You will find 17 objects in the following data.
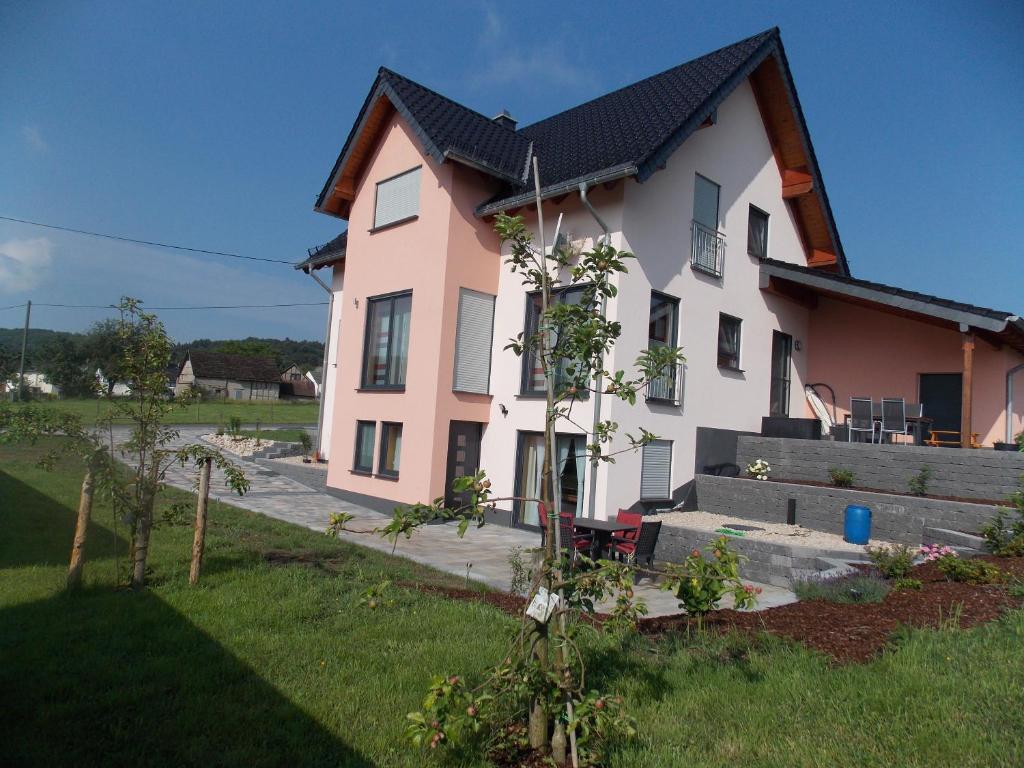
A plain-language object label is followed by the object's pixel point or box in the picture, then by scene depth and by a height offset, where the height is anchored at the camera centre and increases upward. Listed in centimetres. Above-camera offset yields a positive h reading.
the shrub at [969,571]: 630 -114
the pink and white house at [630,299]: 1209 +268
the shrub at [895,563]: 704 -125
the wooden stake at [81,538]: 604 -134
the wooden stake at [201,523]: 654 -125
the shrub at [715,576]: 314 -68
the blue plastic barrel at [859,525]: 969 -118
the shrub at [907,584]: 648 -133
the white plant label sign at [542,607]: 313 -87
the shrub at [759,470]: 1275 -66
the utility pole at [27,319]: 3984 +388
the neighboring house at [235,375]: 6625 +237
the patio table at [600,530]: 860 -136
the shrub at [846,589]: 634 -145
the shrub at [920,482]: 1097 -58
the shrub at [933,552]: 745 -119
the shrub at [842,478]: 1167 -63
